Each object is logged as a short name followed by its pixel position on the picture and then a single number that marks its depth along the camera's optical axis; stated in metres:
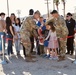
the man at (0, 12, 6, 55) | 9.98
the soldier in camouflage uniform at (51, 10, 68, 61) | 9.11
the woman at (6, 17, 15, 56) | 9.91
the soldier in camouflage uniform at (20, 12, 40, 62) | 9.32
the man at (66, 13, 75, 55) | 10.09
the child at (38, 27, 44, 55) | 10.02
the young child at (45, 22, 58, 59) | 9.45
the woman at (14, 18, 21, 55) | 10.49
